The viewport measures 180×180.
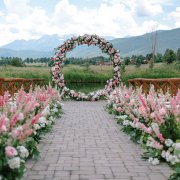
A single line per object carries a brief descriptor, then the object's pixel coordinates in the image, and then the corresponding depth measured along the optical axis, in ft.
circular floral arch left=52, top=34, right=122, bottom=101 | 36.42
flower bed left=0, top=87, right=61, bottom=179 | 7.09
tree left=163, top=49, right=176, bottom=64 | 109.41
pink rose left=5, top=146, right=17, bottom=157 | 6.77
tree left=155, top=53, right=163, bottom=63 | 128.40
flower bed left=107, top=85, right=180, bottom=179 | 8.81
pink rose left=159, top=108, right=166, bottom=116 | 10.30
